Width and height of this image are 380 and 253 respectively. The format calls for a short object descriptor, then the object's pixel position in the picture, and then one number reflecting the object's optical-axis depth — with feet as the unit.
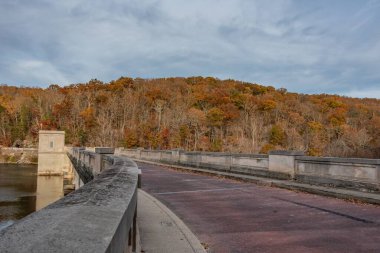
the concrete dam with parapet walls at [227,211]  6.59
